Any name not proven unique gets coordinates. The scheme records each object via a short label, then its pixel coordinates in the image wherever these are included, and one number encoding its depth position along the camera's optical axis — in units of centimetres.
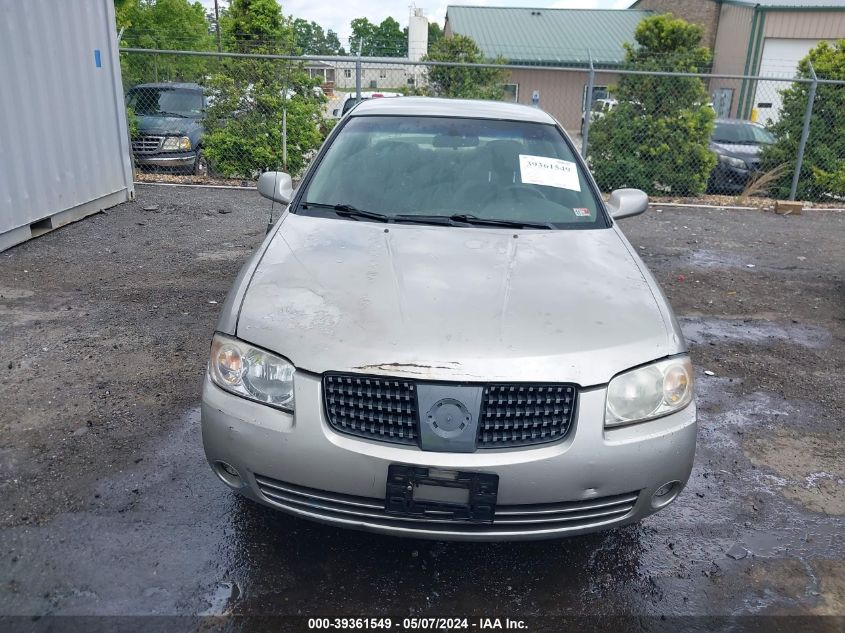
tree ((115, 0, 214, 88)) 1734
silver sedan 229
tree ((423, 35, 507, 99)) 1237
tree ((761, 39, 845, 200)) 1148
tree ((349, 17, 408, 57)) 8143
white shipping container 691
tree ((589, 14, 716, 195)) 1137
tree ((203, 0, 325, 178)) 1105
